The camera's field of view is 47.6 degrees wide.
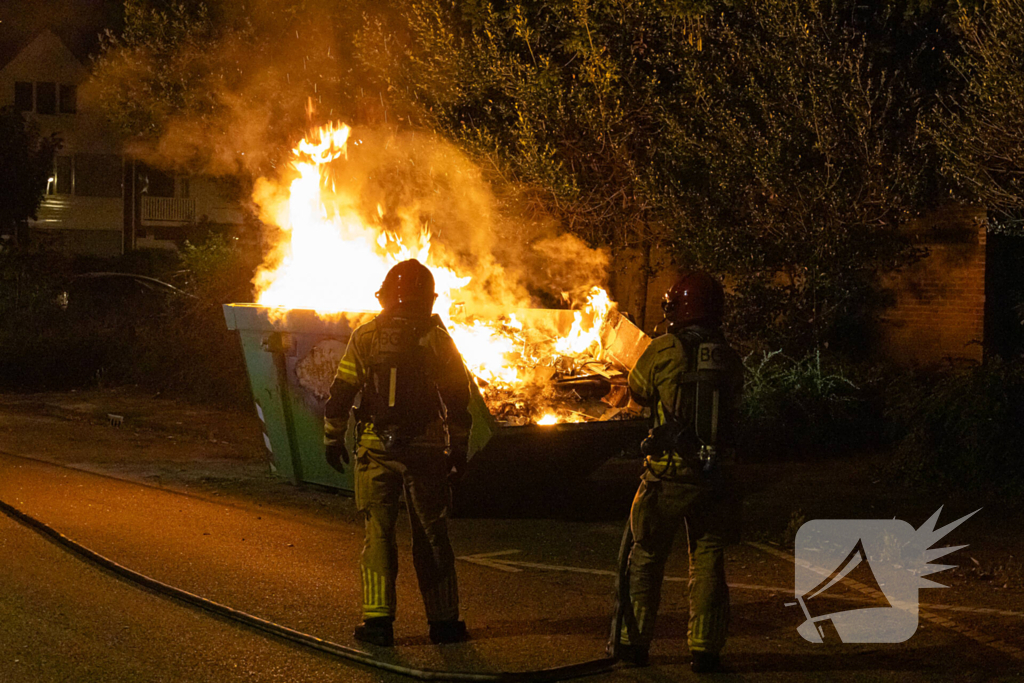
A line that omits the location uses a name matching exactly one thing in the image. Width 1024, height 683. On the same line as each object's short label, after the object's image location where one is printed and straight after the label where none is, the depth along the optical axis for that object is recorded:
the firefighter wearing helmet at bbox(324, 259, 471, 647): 5.35
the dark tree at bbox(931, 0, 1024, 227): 8.35
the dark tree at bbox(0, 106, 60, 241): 25.25
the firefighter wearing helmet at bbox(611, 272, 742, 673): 5.00
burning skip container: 7.87
